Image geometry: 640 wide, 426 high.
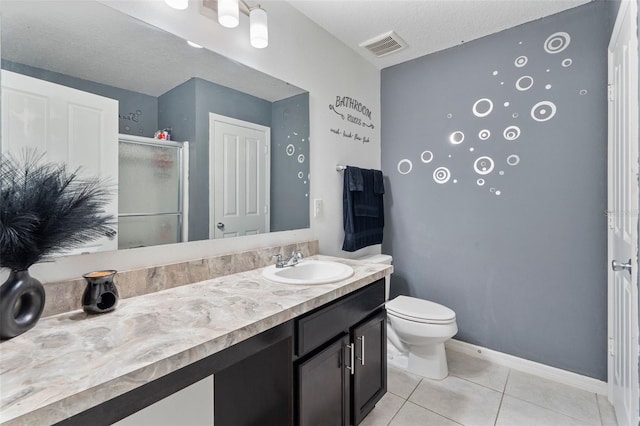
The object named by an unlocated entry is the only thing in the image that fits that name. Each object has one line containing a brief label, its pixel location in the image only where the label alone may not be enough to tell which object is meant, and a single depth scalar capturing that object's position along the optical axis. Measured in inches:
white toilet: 72.8
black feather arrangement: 30.0
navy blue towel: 84.9
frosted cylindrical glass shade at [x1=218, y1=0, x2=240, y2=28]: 51.6
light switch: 77.4
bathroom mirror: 36.4
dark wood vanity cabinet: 42.9
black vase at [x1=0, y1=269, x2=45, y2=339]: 29.3
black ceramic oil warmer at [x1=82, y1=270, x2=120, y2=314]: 36.3
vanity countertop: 21.7
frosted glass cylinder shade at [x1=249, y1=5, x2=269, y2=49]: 56.9
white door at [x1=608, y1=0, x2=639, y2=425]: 44.9
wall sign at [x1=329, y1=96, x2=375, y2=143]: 85.0
